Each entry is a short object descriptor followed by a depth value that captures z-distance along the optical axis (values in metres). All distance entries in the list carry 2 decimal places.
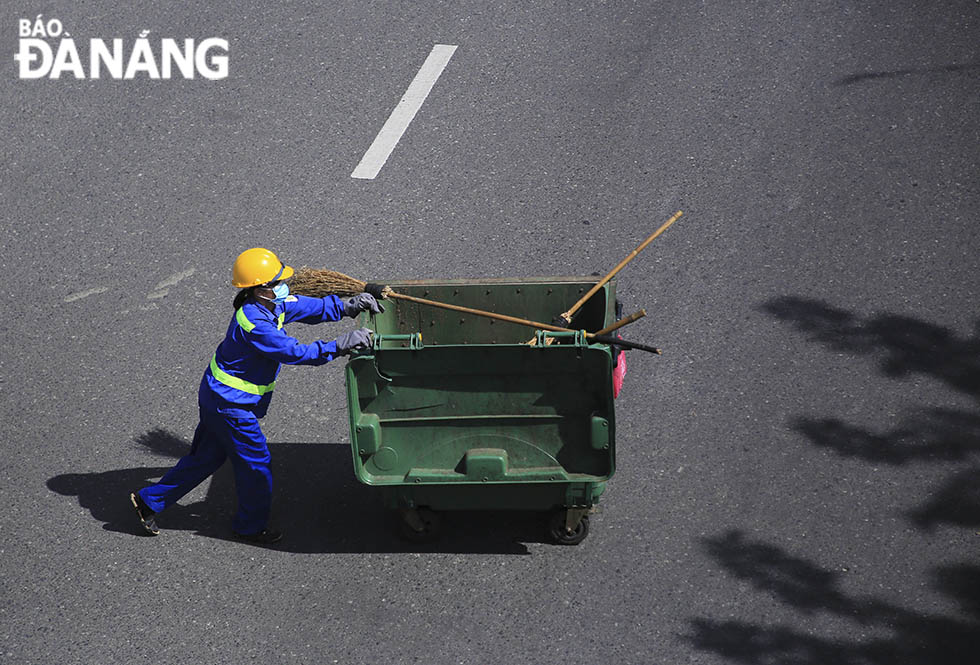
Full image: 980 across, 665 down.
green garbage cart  11.98
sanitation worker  12.41
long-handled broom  13.51
